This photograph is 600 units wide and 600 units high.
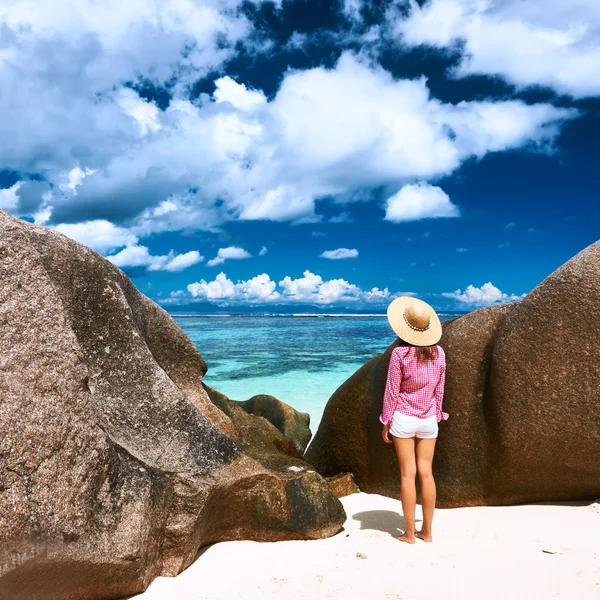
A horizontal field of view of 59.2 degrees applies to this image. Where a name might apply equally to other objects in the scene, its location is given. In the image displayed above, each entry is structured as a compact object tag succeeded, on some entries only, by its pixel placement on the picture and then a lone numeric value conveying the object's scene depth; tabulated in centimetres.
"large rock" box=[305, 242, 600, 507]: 478
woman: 443
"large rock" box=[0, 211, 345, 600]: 293
